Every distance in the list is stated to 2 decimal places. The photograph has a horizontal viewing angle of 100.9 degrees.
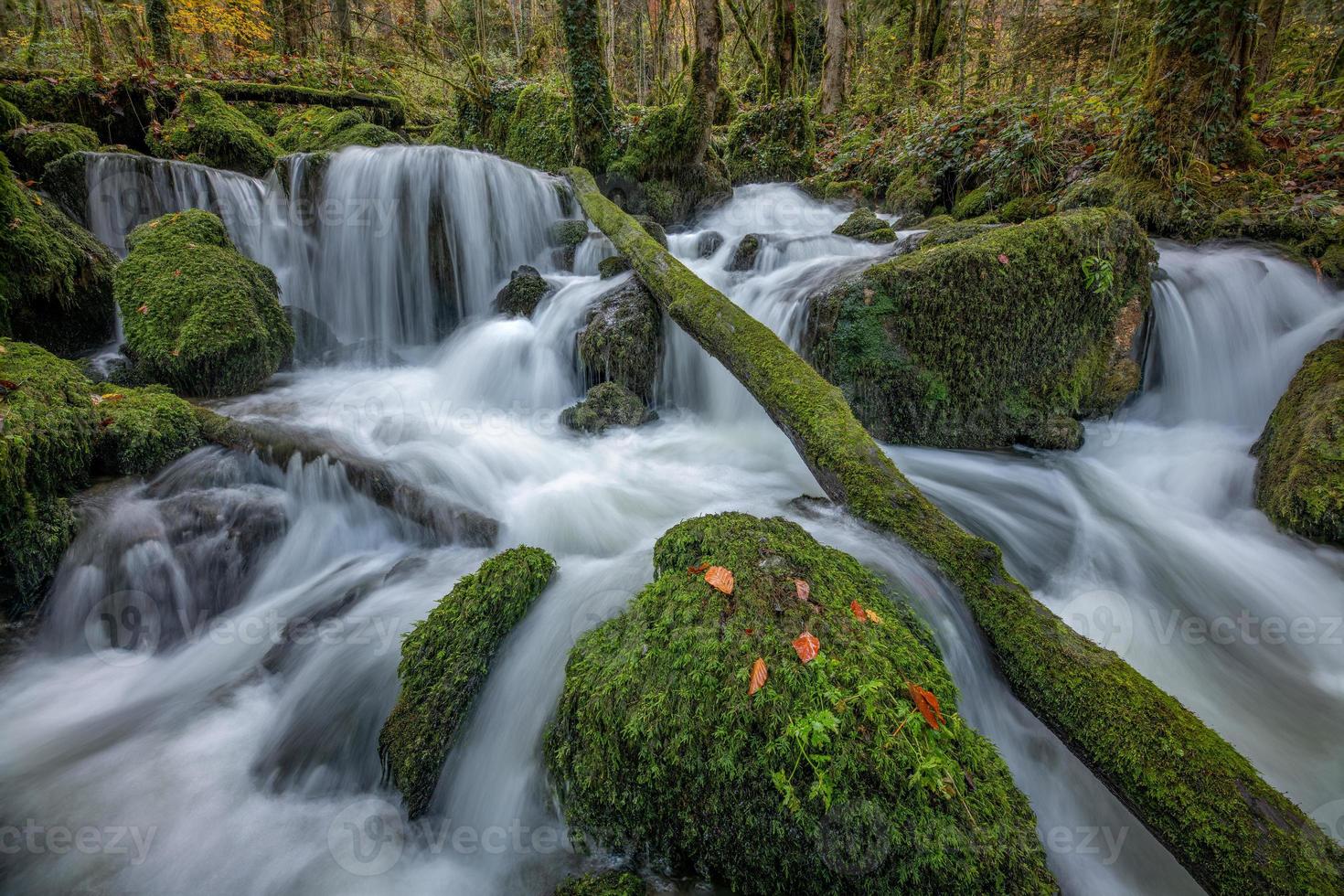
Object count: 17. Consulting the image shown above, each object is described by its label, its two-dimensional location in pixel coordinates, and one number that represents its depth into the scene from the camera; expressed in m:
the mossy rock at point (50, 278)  4.72
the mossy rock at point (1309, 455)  3.47
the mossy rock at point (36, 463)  2.90
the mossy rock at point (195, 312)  4.88
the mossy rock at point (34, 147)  7.29
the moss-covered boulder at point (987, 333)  4.79
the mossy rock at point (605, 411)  5.68
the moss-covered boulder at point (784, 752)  1.56
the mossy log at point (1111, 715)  1.48
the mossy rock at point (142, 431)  3.61
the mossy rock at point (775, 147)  12.42
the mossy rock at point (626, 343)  5.98
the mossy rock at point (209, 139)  8.87
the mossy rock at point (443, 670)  2.26
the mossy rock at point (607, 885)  1.77
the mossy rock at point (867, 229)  8.29
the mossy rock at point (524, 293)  7.45
